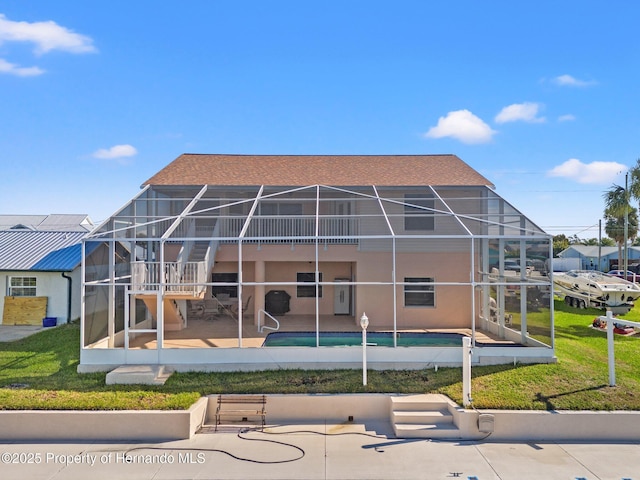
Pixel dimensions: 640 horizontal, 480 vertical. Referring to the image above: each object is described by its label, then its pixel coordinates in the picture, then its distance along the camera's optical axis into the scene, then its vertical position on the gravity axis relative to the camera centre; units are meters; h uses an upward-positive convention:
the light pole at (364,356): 9.44 -2.08
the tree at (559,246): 53.66 +1.78
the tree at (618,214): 30.29 +3.38
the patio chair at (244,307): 16.80 -1.78
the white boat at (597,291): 19.72 -1.35
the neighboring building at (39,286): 16.84 -1.02
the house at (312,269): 10.76 -0.30
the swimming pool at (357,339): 12.02 -2.24
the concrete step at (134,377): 9.71 -2.56
